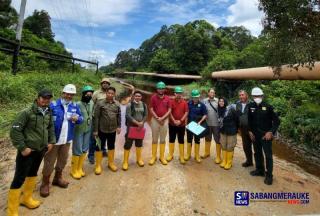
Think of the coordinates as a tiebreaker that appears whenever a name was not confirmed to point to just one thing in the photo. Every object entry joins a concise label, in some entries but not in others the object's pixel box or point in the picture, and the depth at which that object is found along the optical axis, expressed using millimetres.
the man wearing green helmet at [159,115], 4167
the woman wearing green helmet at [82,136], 3464
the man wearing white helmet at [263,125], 3695
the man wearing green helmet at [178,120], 4223
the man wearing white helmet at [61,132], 3024
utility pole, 6015
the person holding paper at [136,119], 3943
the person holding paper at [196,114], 4274
